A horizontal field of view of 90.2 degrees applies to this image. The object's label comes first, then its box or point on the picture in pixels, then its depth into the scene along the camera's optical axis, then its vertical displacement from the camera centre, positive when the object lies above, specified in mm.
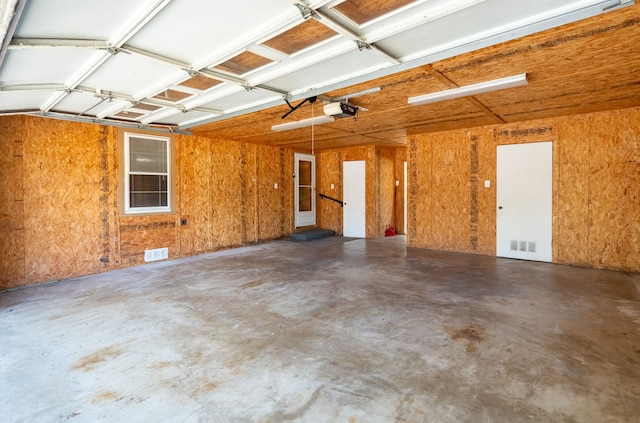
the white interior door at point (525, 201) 5816 +116
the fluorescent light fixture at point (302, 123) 4910 +1419
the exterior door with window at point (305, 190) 9242 +558
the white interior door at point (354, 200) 9055 +235
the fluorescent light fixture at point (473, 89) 3507 +1412
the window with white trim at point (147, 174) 5746 +671
